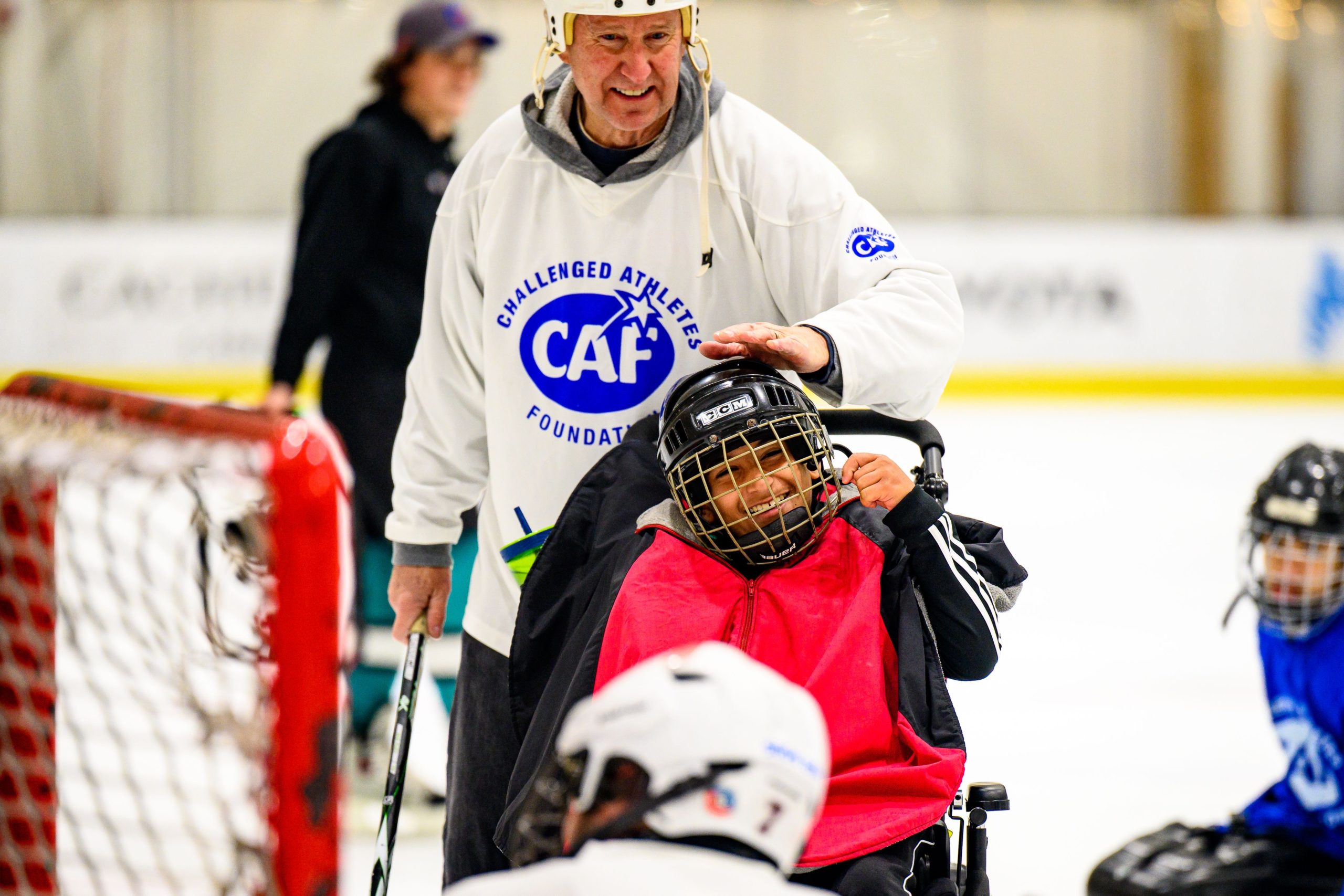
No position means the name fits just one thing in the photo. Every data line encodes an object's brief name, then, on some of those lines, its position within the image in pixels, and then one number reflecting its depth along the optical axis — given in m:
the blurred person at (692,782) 7.29
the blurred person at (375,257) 9.58
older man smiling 8.15
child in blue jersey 8.52
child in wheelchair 7.85
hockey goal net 7.21
